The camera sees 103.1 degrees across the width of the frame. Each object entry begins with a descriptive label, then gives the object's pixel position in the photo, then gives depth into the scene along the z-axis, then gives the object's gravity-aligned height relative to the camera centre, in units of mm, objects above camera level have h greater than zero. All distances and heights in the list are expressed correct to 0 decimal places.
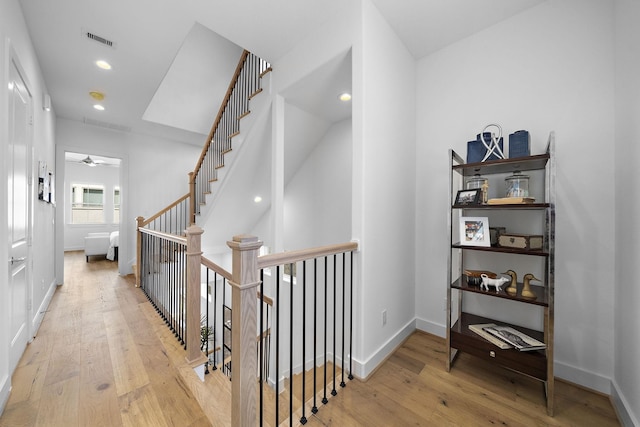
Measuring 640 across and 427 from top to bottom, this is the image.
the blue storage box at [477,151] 1846 +456
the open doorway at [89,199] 7223 +387
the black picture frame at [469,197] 1775 +111
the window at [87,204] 7320 +228
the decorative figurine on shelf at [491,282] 1693 -470
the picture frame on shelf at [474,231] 1756 -136
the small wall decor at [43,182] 2715 +324
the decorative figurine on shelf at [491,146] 1796 +477
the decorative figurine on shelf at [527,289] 1594 -498
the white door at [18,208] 1766 +30
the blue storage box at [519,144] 1702 +464
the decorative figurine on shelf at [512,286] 1674 -497
